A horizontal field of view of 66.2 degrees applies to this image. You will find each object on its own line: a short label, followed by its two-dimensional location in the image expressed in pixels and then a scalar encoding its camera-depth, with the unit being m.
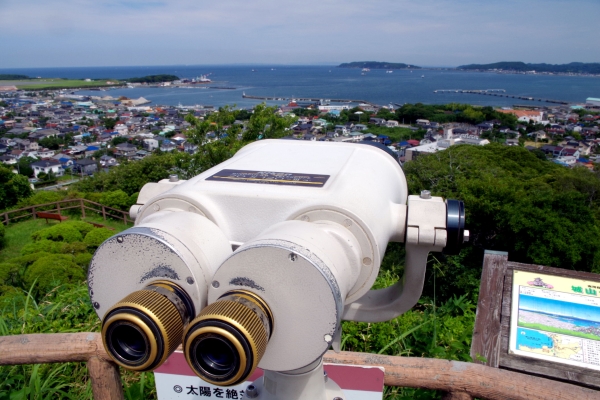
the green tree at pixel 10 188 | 17.58
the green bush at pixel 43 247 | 9.27
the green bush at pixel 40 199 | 15.78
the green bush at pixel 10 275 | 6.70
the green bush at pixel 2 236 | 11.52
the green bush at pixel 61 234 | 10.73
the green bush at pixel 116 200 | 16.25
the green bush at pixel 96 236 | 10.36
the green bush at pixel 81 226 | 11.41
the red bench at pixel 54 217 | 12.88
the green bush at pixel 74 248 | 8.91
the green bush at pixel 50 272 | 5.69
